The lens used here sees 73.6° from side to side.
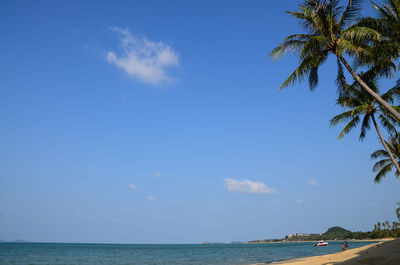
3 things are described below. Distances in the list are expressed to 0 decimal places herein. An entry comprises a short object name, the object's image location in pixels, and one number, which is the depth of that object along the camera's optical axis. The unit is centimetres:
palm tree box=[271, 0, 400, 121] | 1079
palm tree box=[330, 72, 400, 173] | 1733
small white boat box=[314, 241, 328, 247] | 7190
